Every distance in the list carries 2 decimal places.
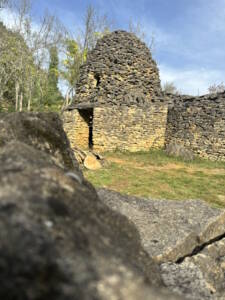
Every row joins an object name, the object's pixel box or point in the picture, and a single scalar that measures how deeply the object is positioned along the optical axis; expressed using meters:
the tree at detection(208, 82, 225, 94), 31.35
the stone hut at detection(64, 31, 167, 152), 12.52
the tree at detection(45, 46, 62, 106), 27.94
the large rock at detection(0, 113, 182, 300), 0.58
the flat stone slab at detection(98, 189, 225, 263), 1.83
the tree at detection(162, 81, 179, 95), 36.19
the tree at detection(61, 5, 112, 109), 25.83
